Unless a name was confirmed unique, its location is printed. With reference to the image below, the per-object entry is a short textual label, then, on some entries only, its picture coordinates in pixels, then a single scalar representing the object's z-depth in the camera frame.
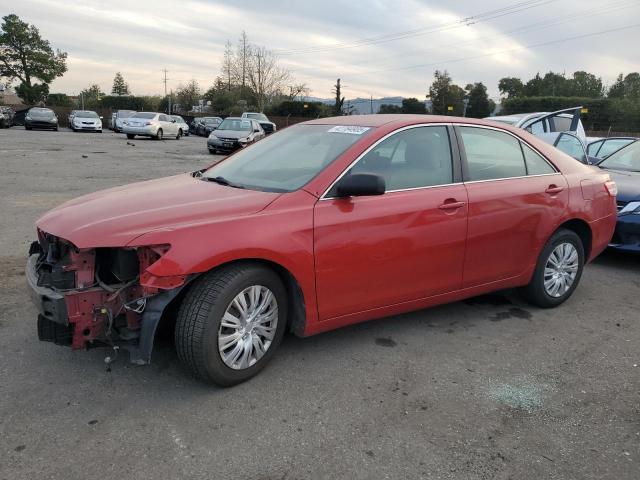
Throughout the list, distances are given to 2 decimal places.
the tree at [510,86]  81.88
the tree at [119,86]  98.66
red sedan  2.99
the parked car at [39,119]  32.31
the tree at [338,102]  55.80
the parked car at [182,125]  32.54
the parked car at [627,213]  5.90
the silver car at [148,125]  28.03
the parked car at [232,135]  20.52
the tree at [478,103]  57.84
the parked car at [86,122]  32.81
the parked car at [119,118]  34.33
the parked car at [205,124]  39.62
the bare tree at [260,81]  64.19
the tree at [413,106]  52.47
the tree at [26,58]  65.06
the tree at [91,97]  67.73
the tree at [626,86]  69.94
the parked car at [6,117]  32.92
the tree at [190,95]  74.44
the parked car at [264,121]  35.03
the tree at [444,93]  58.84
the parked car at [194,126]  41.62
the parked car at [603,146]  10.66
